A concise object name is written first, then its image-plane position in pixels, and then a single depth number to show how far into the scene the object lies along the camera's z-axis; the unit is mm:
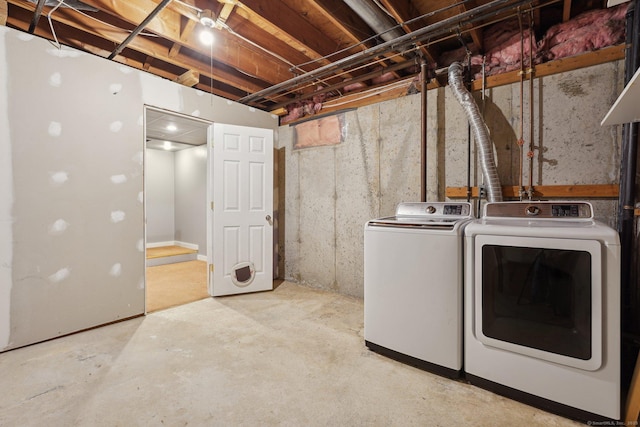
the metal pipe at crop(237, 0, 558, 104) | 1926
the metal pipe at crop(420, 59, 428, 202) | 2646
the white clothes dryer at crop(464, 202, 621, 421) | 1367
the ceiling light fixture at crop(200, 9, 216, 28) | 2125
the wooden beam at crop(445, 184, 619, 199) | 2021
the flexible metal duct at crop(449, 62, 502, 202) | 2250
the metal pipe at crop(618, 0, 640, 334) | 1804
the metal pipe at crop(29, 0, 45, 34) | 1915
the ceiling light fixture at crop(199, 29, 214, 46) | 2381
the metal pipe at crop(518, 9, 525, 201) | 2271
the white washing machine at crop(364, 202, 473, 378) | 1743
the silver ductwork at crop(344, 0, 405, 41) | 2049
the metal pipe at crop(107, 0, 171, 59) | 1926
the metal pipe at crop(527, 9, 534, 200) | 2243
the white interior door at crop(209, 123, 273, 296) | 3230
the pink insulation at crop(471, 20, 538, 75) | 2328
